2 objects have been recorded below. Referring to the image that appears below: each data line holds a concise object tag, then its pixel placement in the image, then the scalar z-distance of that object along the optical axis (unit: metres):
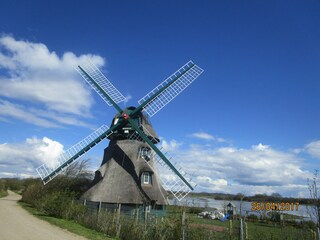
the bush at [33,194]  32.04
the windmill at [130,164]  23.00
